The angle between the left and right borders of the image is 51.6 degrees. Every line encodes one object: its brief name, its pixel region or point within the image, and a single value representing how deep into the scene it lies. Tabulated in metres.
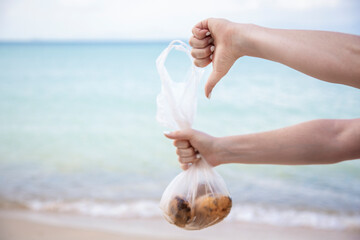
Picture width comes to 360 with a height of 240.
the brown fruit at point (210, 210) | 1.07
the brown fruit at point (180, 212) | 1.06
